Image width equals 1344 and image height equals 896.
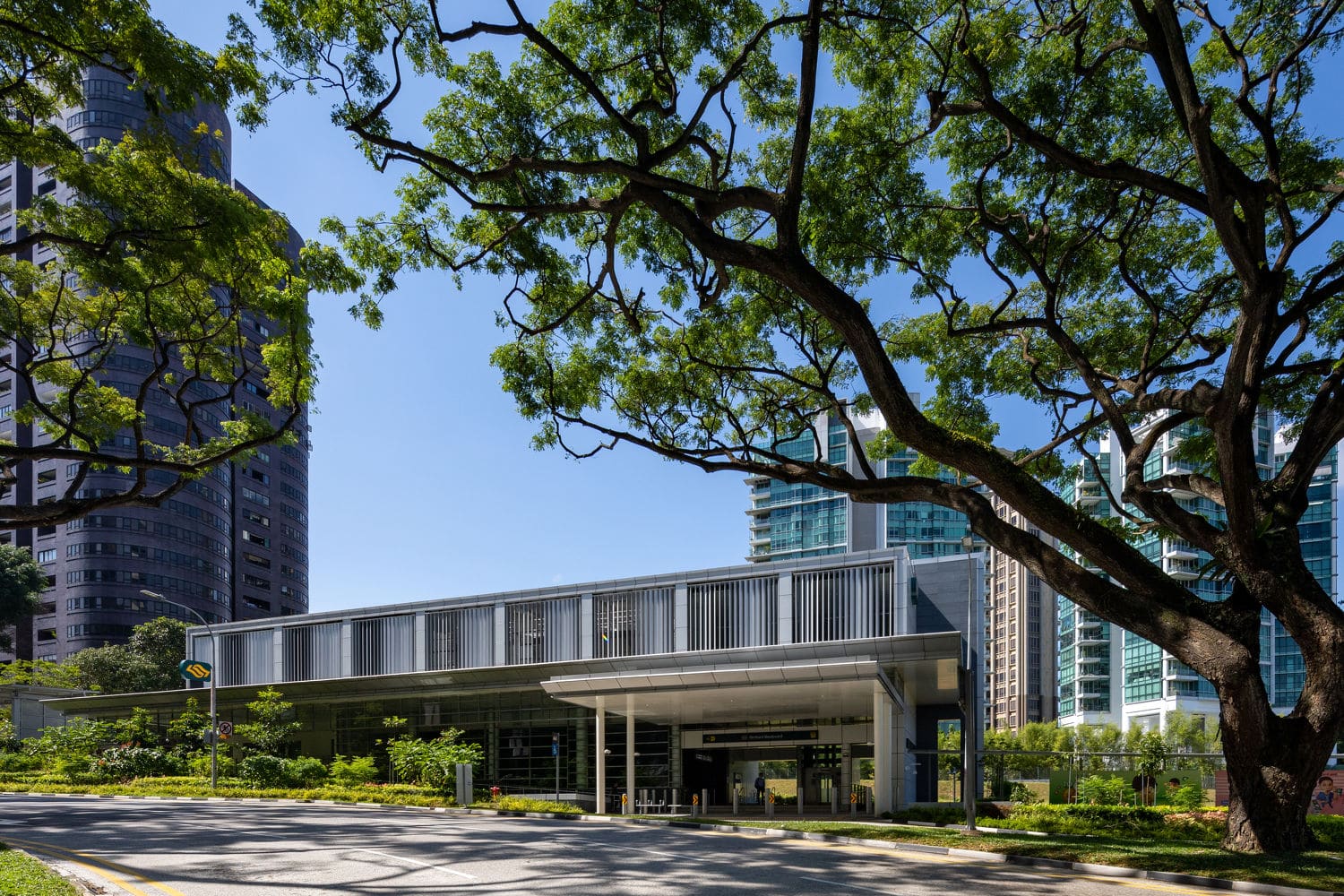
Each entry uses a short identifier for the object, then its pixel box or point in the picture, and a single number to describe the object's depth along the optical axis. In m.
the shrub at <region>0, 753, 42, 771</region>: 45.62
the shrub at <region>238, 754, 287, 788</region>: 36.41
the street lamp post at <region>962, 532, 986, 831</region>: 20.94
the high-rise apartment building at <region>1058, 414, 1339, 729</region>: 85.31
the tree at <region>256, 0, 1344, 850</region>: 13.00
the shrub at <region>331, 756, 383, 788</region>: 36.28
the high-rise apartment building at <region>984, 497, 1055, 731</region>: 128.50
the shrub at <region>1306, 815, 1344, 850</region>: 20.16
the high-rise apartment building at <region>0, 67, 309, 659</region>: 89.69
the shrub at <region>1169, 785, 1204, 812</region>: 29.52
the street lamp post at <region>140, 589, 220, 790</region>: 35.31
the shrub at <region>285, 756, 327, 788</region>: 36.94
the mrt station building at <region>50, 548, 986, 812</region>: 28.94
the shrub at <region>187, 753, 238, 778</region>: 39.84
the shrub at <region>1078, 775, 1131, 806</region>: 30.94
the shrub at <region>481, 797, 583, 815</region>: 29.12
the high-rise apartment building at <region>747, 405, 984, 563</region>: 111.81
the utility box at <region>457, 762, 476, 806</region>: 30.52
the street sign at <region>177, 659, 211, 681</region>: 39.66
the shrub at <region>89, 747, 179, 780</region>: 40.00
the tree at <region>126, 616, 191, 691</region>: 75.75
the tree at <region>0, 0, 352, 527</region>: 11.36
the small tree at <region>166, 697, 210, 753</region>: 42.62
